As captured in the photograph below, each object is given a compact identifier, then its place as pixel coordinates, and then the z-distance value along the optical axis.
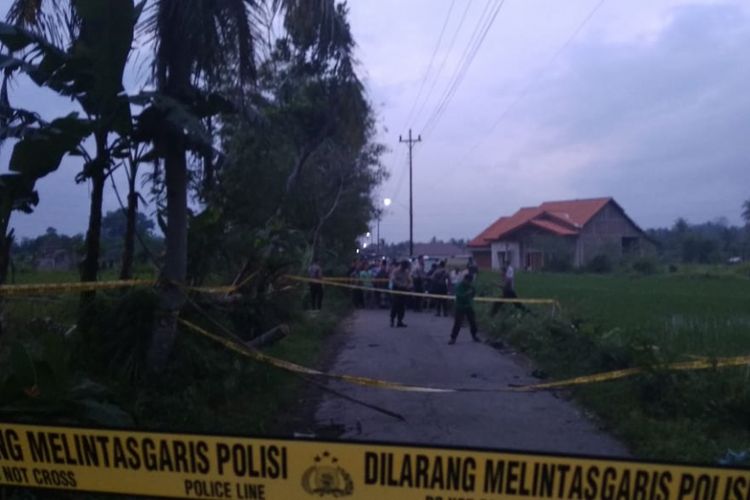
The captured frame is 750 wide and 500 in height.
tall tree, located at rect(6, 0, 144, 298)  9.59
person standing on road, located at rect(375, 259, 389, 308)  34.95
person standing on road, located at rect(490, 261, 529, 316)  26.38
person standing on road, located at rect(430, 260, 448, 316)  31.30
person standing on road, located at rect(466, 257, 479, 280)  22.63
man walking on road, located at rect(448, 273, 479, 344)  21.08
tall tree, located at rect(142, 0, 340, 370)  11.18
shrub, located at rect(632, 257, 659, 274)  67.12
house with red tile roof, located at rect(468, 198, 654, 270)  72.06
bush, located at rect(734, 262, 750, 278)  62.66
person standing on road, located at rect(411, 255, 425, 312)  33.76
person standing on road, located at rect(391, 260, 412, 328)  26.02
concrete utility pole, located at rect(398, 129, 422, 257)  61.06
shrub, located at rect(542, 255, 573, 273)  72.12
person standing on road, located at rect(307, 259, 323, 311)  28.88
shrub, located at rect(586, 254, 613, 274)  69.94
